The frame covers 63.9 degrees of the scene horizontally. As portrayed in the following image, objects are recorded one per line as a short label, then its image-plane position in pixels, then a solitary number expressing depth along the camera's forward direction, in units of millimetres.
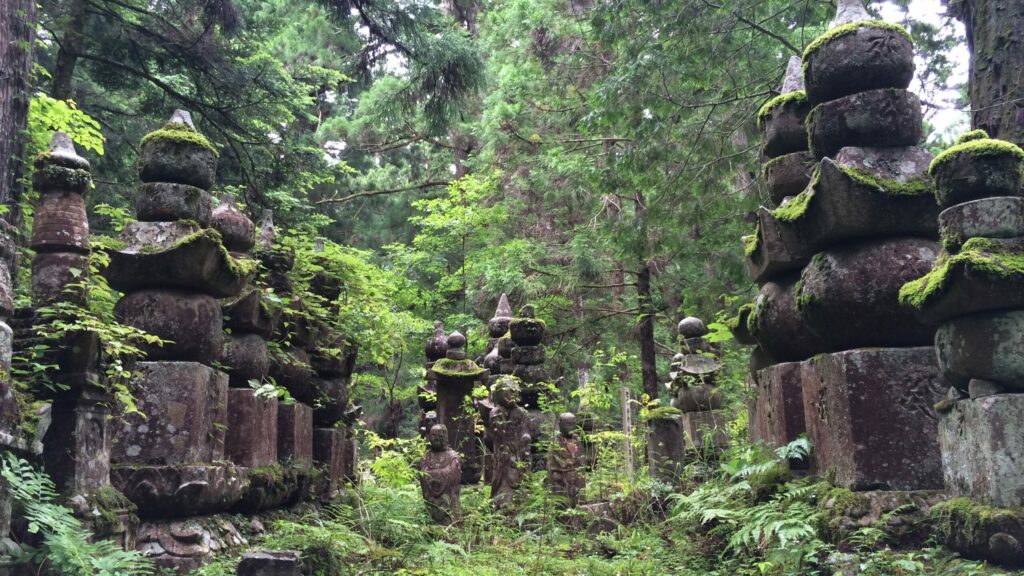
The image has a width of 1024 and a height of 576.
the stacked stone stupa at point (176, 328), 5922
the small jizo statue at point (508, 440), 11914
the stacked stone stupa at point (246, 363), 7324
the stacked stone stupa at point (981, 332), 3908
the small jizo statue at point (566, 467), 11562
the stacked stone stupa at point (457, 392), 14969
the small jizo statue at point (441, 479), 9570
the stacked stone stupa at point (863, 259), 5176
